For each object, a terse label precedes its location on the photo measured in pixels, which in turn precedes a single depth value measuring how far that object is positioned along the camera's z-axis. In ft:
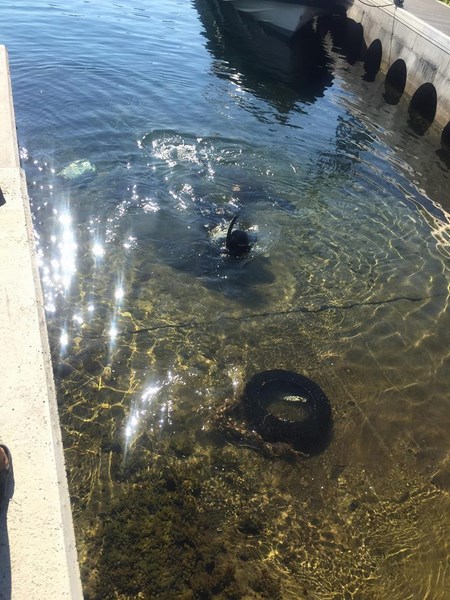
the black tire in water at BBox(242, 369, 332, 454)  20.02
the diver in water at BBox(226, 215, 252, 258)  29.76
